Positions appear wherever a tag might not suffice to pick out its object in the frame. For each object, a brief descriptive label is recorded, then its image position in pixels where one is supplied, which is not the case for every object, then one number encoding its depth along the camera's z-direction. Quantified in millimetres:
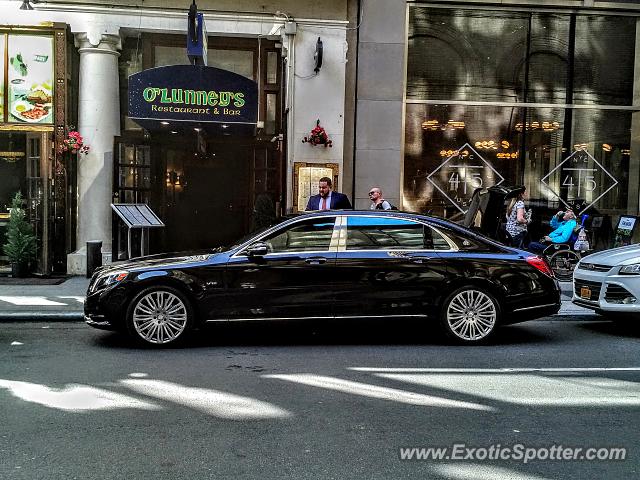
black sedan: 7816
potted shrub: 12984
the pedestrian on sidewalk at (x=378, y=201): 12203
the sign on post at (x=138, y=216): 12562
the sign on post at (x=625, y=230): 14383
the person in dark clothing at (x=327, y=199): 11547
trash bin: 12367
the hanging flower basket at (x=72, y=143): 13547
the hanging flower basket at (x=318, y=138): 13945
